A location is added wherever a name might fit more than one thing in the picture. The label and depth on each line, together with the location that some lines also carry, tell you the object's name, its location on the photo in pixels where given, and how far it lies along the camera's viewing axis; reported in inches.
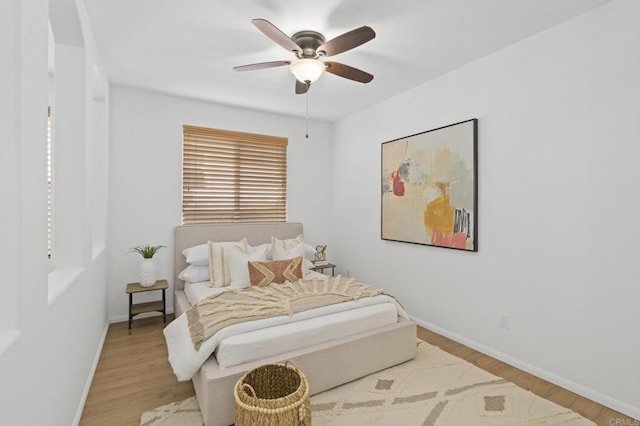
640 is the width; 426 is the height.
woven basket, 63.7
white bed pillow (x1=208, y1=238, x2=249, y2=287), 129.1
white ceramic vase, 135.3
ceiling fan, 82.8
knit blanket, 86.5
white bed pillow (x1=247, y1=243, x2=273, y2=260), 143.9
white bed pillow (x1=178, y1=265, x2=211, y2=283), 136.6
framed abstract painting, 117.2
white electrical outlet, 107.0
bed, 74.3
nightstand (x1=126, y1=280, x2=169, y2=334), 131.7
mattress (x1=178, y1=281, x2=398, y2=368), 80.1
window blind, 157.5
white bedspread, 79.7
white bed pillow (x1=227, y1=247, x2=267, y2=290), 122.6
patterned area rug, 78.3
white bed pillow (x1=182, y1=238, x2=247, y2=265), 139.6
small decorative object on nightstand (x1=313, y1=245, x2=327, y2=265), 180.4
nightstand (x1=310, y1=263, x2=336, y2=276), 171.9
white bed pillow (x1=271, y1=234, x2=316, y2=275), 142.1
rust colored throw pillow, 121.2
